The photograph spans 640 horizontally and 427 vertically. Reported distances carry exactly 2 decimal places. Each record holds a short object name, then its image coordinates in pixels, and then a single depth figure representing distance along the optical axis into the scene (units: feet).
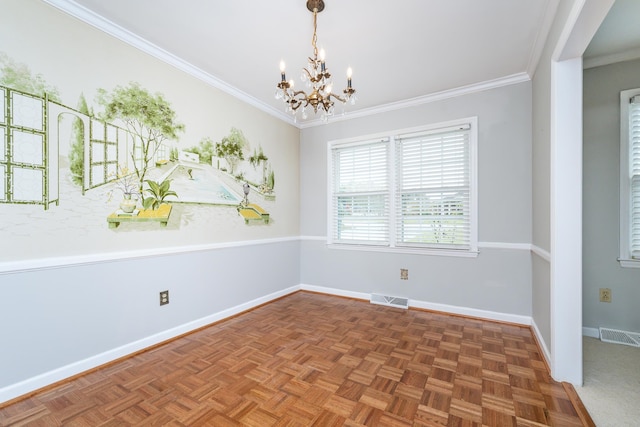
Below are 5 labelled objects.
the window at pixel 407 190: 10.35
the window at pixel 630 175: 7.77
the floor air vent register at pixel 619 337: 7.69
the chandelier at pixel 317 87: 5.83
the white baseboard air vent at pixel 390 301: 11.14
